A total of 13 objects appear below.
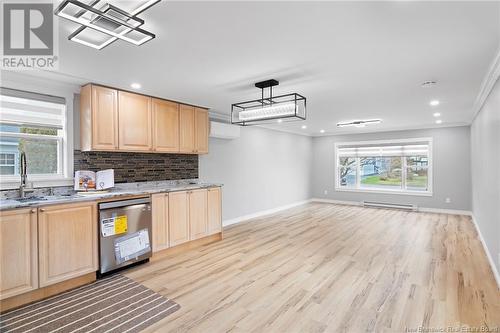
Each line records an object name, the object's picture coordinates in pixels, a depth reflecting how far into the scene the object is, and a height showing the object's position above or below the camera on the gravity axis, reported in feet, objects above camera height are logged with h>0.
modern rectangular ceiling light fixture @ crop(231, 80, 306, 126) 10.55 +2.34
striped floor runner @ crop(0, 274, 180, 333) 7.20 -4.44
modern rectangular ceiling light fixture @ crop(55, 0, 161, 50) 5.09 +3.21
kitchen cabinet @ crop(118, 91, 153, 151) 11.82 +2.13
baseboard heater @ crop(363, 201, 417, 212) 23.48 -3.81
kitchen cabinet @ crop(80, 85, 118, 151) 10.87 +2.10
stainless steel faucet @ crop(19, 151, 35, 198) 9.60 -0.41
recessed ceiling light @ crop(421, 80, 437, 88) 10.94 +3.51
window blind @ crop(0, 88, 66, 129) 9.73 +2.33
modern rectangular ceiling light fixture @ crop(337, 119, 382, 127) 20.07 +3.42
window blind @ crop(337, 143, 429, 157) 23.52 +1.45
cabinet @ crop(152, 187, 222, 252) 12.23 -2.60
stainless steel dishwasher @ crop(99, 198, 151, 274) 10.25 -2.80
